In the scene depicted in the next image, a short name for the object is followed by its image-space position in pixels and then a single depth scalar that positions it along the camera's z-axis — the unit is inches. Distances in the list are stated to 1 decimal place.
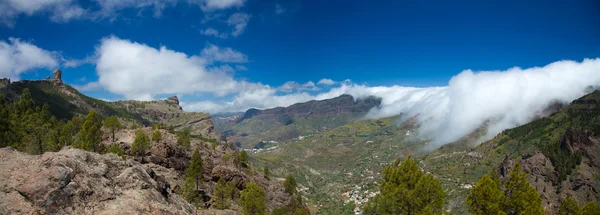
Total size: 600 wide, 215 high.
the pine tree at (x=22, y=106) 3223.4
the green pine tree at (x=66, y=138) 3117.6
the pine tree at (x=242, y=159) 5283.0
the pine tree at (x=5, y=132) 2158.0
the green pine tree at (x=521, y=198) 1327.5
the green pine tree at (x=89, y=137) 2746.1
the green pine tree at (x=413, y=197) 1498.5
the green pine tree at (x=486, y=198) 1358.3
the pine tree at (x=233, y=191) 3210.6
